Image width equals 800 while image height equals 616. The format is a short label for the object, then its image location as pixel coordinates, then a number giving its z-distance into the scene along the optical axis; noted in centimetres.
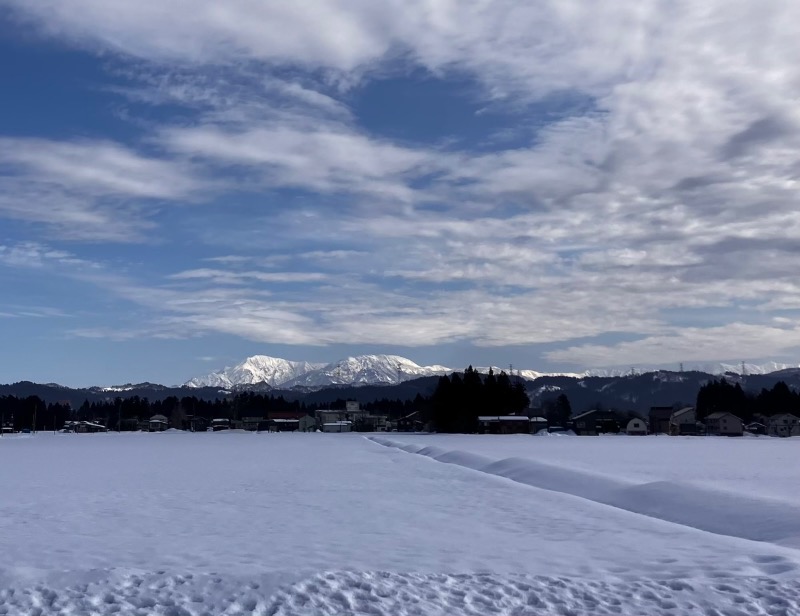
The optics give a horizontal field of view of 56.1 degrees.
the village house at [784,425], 15400
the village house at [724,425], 15562
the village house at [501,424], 14012
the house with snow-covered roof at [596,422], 17251
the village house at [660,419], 17502
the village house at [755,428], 16662
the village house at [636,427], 16850
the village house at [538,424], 15249
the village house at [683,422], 16688
